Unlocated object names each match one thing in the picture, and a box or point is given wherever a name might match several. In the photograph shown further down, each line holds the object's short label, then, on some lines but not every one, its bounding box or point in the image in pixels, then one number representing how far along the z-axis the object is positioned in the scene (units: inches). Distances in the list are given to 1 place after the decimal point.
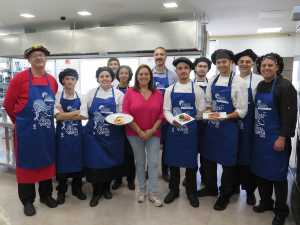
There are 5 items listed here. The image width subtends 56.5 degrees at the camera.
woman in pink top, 94.7
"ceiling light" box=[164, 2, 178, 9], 158.7
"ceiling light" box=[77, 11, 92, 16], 181.0
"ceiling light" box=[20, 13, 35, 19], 188.2
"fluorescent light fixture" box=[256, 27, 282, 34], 237.3
